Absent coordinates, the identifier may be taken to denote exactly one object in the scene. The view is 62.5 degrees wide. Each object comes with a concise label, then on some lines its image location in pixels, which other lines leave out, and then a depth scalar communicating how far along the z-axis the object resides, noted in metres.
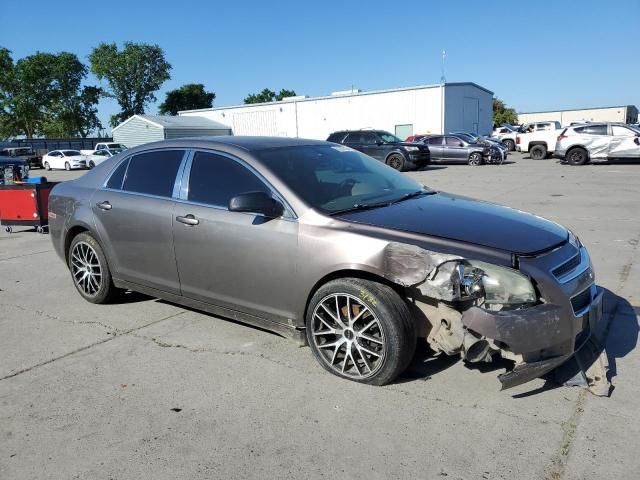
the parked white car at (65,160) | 38.28
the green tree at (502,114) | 86.49
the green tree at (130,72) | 78.94
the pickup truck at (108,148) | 38.91
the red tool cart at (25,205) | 9.54
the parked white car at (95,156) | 37.23
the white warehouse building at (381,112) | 39.88
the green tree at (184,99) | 88.06
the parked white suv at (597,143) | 21.20
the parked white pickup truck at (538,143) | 26.39
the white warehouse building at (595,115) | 73.00
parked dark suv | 22.78
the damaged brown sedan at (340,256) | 3.09
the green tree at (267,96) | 102.56
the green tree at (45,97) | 70.75
